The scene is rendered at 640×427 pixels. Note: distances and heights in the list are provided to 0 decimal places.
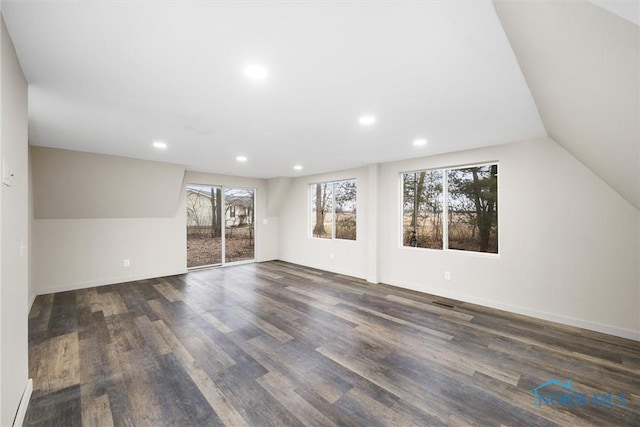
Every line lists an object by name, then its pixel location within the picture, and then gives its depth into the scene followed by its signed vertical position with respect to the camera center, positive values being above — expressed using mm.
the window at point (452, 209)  3787 +56
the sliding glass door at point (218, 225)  6008 -281
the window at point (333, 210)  5703 +74
